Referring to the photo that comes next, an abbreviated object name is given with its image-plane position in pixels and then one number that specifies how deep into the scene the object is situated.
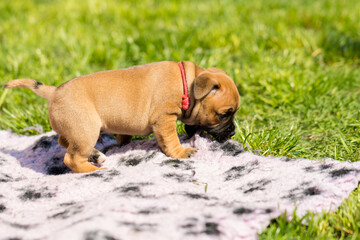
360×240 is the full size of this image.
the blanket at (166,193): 2.57
